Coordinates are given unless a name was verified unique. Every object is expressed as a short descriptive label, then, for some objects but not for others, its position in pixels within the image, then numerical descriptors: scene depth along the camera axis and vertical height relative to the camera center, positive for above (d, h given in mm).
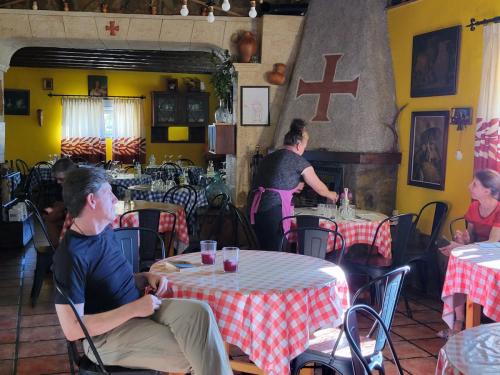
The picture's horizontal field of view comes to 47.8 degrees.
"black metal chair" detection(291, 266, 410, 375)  2428 -1010
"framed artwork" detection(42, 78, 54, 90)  11812 +712
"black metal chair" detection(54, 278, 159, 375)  2148 -1015
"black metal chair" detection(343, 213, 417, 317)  4258 -1052
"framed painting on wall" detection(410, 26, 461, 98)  5086 +593
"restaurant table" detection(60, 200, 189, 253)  4906 -859
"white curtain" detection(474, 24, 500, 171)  4457 +174
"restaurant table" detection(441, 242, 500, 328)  2963 -856
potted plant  7321 +506
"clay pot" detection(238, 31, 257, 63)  6914 +921
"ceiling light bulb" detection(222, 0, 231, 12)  4864 +991
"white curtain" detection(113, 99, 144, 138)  12312 +19
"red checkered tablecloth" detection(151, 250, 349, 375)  2465 -820
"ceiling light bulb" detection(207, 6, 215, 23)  5488 +1002
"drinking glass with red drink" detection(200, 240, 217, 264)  2920 -675
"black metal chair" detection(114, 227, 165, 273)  3451 -753
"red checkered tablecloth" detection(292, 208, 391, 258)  4516 -862
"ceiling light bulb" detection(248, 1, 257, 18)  5336 +1049
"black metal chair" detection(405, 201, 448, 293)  4734 -1072
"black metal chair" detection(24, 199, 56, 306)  4656 -1216
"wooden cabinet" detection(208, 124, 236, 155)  7250 -223
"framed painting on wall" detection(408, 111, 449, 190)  5270 -226
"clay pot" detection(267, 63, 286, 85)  6961 +581
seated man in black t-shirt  2211 -766
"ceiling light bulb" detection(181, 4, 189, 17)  5355 +1030
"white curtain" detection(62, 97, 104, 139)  12039 +15
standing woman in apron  4543 -496
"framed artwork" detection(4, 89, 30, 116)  11656 +296
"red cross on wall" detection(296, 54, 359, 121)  6297 +406
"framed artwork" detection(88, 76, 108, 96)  12094 +708
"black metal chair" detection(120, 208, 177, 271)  4438 -916
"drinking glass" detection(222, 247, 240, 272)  2785 -680
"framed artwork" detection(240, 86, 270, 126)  7098 +207
